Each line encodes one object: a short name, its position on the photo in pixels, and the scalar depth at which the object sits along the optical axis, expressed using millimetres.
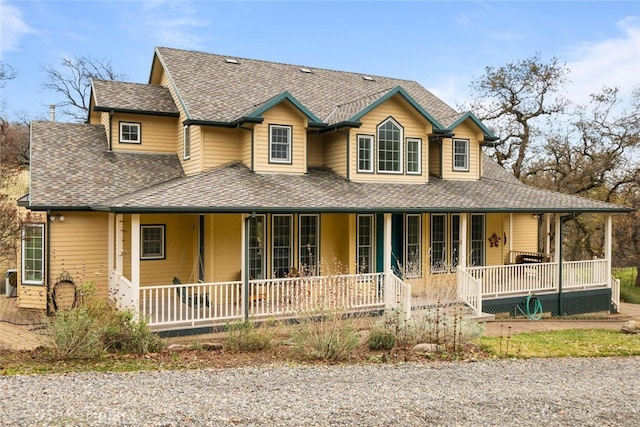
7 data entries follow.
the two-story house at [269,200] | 13883
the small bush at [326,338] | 9383
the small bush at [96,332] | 8875
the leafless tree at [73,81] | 35719
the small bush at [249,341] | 10164
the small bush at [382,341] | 10469
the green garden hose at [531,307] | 16453
